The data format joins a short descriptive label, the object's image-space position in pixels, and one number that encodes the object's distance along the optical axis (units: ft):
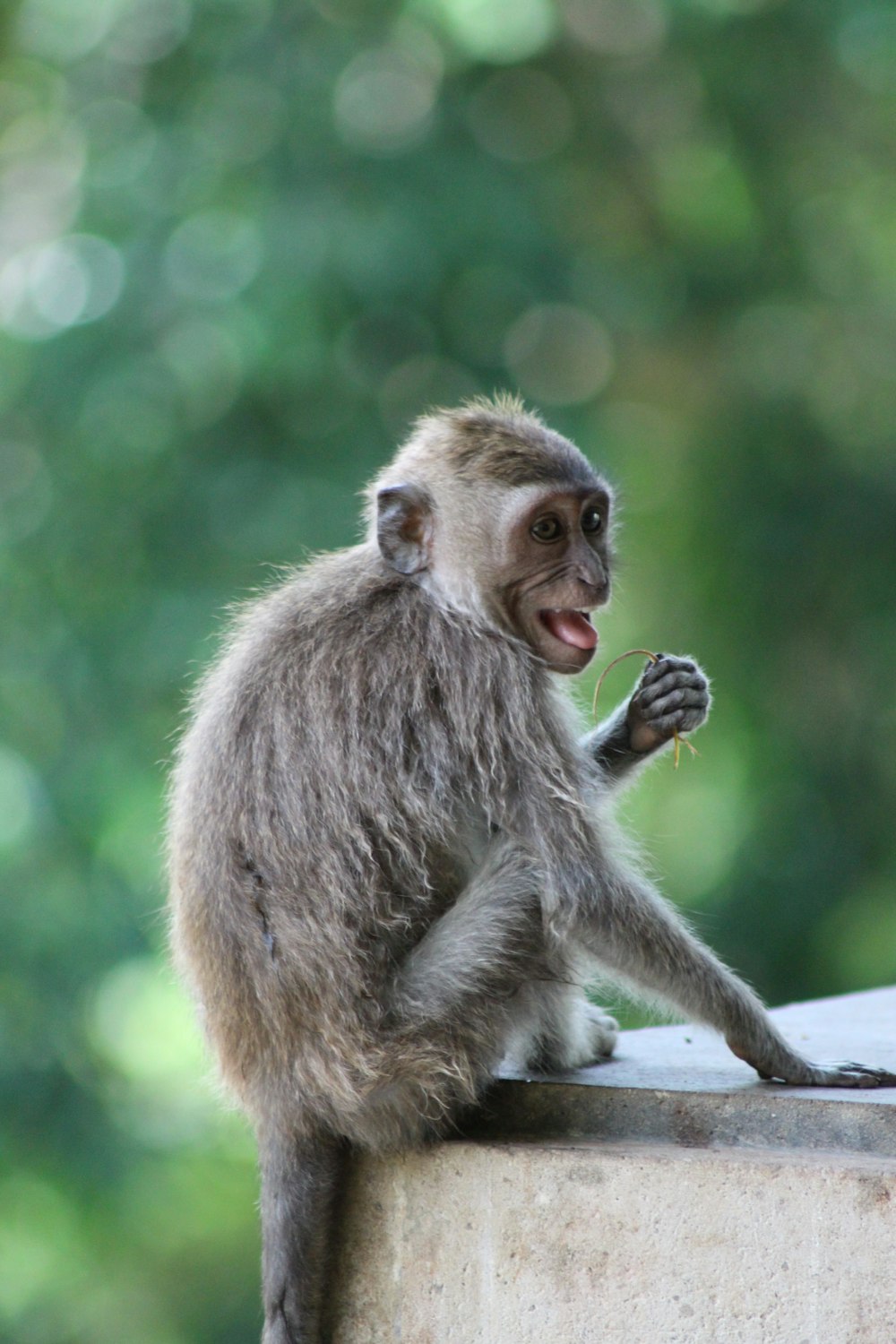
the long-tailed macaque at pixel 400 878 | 27.32
